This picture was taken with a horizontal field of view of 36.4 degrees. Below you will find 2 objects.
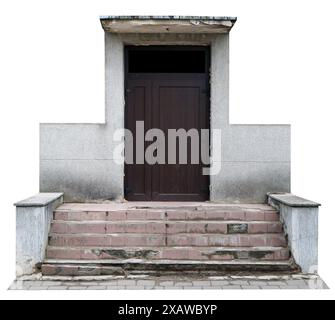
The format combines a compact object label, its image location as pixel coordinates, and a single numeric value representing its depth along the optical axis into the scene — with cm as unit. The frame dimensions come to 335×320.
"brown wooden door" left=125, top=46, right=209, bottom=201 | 937
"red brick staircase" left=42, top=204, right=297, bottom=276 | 725
